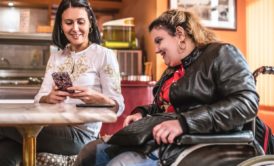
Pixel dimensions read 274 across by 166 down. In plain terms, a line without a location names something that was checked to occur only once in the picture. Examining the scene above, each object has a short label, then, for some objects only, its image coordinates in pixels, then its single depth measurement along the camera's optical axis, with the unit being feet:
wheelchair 3.92
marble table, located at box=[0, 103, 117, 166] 3.50
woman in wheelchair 4.04
